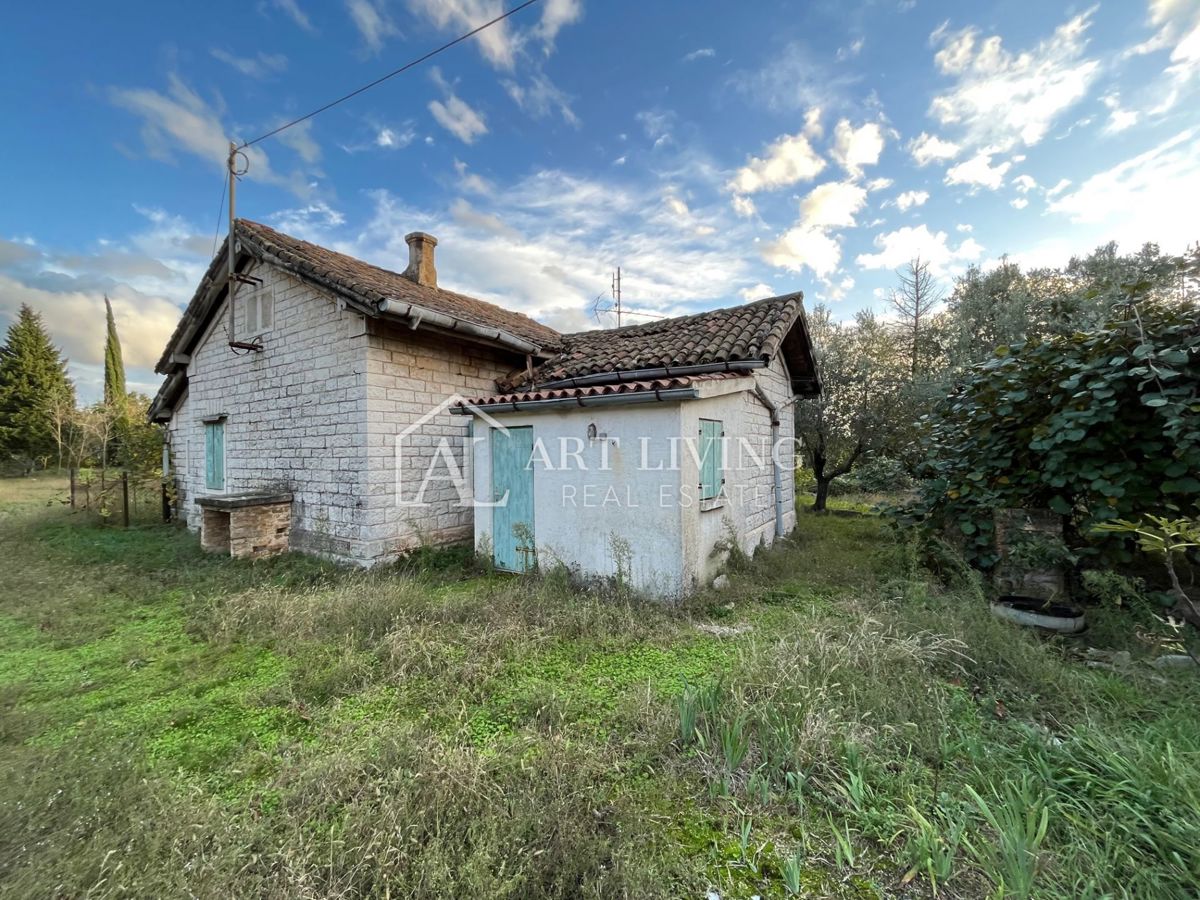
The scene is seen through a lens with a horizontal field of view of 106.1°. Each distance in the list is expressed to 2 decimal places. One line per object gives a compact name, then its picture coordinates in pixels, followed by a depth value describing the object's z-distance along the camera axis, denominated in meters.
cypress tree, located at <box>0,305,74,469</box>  24.88
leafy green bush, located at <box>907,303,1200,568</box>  4.31
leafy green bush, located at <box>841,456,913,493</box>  14.24
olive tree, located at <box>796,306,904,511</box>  12.83
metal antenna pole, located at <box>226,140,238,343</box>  8.29
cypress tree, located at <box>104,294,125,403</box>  27.05
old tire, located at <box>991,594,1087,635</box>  4.41
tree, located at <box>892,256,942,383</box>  18.55
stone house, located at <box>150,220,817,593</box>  6.27
